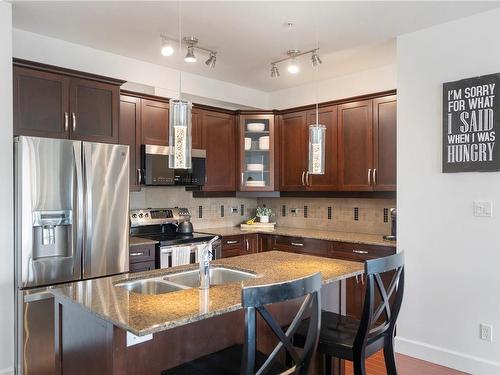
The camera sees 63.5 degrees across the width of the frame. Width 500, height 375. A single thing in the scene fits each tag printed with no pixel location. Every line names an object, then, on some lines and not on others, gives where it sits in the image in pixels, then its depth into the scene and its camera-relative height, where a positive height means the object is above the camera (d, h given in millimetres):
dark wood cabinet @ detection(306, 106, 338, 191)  4418 +344
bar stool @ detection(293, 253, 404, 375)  1894 -774
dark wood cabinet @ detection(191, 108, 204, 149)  4469 +622
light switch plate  2891 -186
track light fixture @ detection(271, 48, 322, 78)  3417 +1157
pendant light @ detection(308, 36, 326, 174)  2361 +218
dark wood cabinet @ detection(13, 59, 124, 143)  2980 +651
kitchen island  1579 -589
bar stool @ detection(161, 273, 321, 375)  1387 -569
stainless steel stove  3794 -519
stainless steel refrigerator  2760 -288
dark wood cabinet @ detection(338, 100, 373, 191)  4113 +401
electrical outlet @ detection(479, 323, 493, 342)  2873 -1067
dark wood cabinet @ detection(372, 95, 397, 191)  3924 +407
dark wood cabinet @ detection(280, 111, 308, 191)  4727 +399
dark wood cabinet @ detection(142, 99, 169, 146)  4051 +646
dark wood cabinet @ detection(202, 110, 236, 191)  4637 +409
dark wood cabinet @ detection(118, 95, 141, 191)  3879 +530
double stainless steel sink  2168 -544
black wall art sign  2840 +431
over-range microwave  3996 +152
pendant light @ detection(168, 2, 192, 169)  1926 +252
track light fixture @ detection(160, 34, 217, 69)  3178 +1186
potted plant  5212 -384
